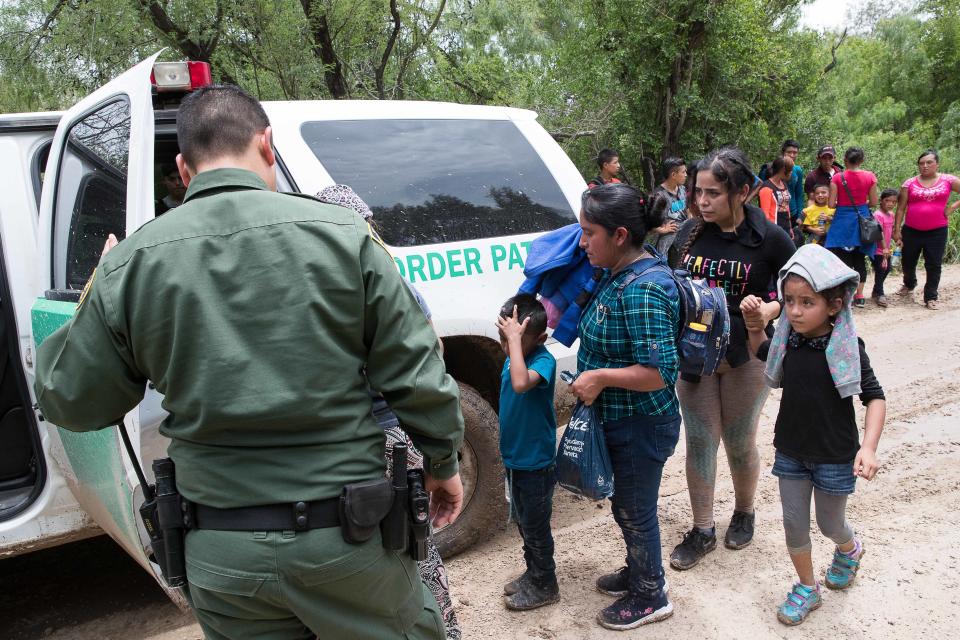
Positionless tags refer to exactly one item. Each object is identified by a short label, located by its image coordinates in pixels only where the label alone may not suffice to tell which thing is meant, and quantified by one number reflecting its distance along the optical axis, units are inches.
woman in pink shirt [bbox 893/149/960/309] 337.4
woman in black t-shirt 132.9
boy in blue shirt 119.3
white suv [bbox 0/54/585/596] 113.0
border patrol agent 67.5
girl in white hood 115.4
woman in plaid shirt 110.8
